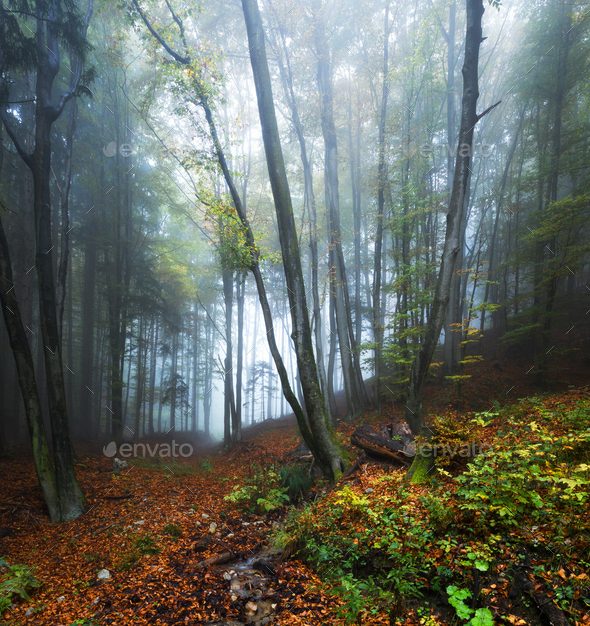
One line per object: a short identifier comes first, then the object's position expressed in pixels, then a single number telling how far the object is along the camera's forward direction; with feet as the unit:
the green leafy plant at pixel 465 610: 7.09
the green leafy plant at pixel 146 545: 14.60
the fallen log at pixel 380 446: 17.99
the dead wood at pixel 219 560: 13.25
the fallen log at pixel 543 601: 7.11
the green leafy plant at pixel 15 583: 10.68
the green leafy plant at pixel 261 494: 19.01
